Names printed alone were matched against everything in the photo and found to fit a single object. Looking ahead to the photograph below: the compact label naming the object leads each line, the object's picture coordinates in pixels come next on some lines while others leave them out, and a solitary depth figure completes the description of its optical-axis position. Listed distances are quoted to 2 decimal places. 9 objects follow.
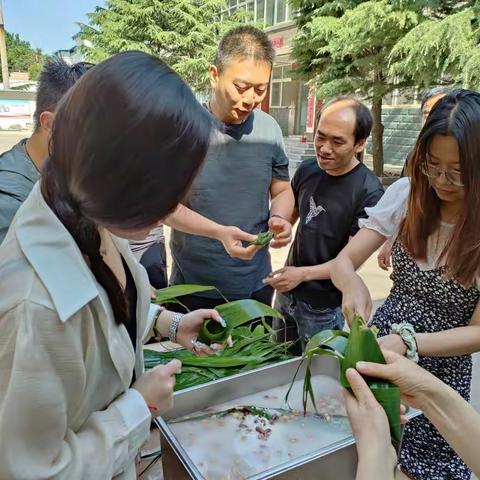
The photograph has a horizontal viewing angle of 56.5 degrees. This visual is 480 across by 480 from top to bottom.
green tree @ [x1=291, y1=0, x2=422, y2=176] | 7.52
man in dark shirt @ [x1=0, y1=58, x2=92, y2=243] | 1.19
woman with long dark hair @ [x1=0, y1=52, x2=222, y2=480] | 0.60
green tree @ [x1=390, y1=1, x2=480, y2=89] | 6.34
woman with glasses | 1.28
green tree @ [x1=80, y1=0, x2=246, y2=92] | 14.89
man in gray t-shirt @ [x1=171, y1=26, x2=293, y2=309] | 1.81
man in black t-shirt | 1.93
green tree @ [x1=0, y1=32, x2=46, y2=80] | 49.22
